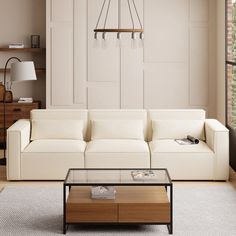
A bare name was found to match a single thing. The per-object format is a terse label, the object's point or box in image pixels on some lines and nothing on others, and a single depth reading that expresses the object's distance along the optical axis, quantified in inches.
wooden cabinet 355.3
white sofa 261.0
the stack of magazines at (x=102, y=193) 194.4
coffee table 189.6
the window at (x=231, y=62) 312.5
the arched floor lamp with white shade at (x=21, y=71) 291.4
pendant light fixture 341.1
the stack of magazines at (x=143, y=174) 200.6
